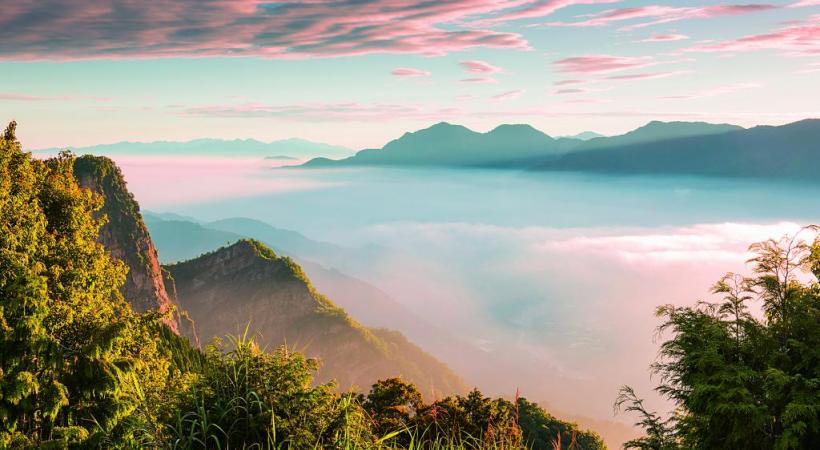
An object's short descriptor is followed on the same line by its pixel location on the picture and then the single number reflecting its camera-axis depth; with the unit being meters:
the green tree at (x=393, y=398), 29.16
